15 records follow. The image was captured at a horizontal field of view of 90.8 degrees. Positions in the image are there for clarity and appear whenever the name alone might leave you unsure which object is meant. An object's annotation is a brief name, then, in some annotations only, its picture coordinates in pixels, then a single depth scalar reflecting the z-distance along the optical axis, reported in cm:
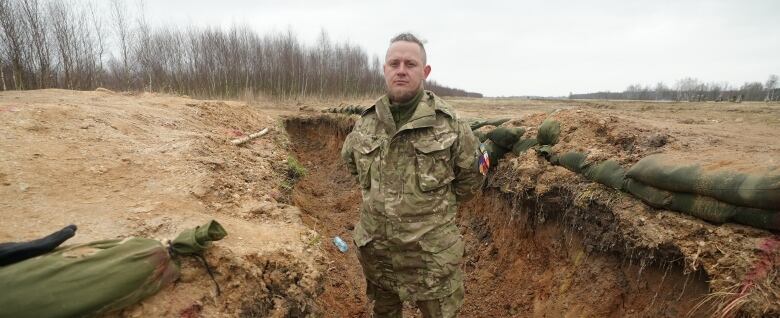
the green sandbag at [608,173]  303
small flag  238
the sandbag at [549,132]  416
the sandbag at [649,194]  259
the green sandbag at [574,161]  349
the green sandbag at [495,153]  471
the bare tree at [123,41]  1727
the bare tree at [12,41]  1177
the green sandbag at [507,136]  459
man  220
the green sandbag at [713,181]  203
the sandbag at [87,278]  135
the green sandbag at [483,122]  551
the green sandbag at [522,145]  438
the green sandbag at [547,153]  392
